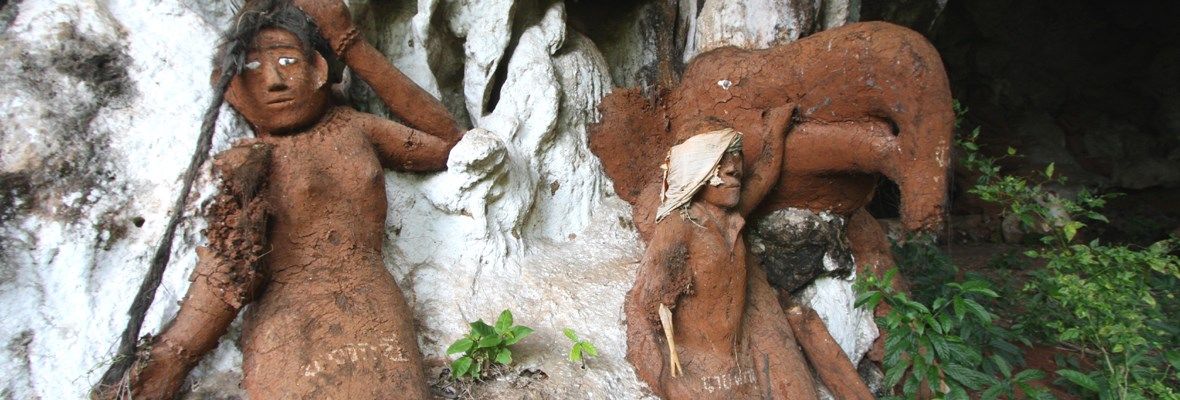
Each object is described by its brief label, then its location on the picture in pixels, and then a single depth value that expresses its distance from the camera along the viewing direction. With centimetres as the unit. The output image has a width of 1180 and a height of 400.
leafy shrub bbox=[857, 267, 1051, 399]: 212
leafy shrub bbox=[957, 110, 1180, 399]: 215
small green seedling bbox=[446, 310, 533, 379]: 193
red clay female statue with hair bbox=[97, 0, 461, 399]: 182
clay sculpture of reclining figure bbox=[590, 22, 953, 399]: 216
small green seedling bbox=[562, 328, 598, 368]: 205
